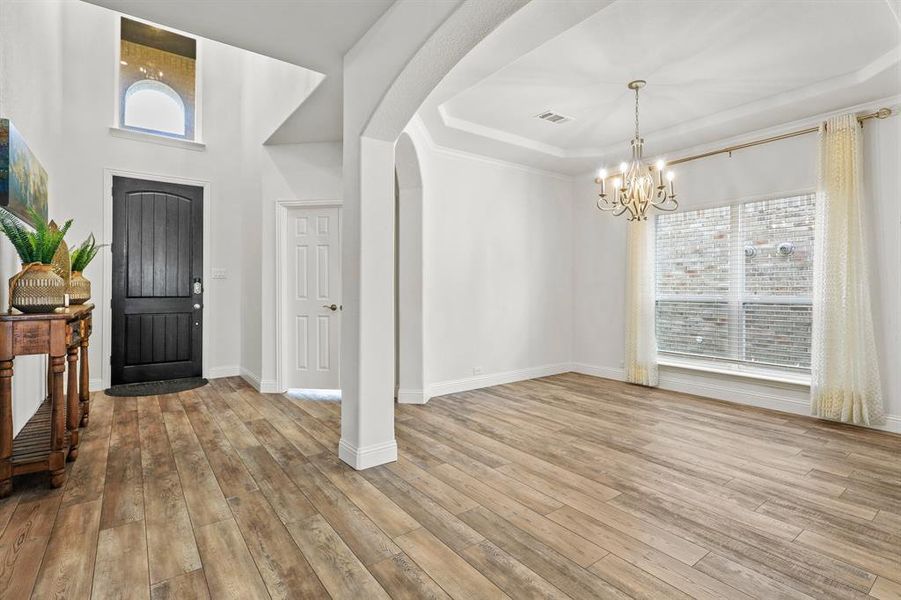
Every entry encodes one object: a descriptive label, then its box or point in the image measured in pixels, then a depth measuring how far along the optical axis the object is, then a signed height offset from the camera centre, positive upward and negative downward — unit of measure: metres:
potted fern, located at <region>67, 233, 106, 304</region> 3.37 +0.24
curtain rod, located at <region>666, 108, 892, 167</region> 3.74 +1.60
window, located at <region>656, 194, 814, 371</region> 4.30 +0.20
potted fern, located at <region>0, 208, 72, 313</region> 2.47 +0.16
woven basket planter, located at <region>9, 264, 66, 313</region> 2.46 +0.07
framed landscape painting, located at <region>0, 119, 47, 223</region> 2.52 +0.82
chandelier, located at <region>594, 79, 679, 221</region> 3.93 +1.04
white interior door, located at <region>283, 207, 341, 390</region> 4.97 +0.05
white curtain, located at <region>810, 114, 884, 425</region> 3.75 +0.06
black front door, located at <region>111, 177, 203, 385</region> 5.05 +0.25
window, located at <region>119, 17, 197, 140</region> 5.23 +2.70
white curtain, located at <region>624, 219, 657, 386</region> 5.28 -0.08
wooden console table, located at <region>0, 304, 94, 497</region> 2.31 -0.47
